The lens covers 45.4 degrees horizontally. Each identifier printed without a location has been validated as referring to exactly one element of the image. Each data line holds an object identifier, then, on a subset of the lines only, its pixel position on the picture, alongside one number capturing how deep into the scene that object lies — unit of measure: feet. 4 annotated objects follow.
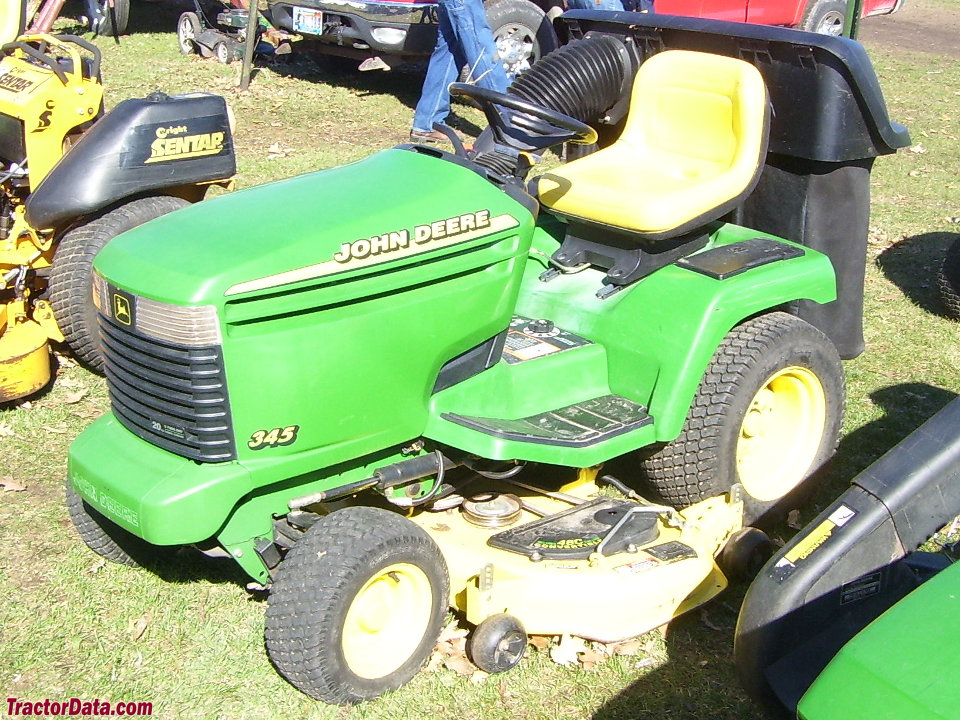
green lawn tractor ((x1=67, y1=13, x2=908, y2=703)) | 9.50
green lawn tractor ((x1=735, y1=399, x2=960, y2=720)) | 9.14
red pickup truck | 28.91
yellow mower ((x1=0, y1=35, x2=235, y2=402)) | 15.01
